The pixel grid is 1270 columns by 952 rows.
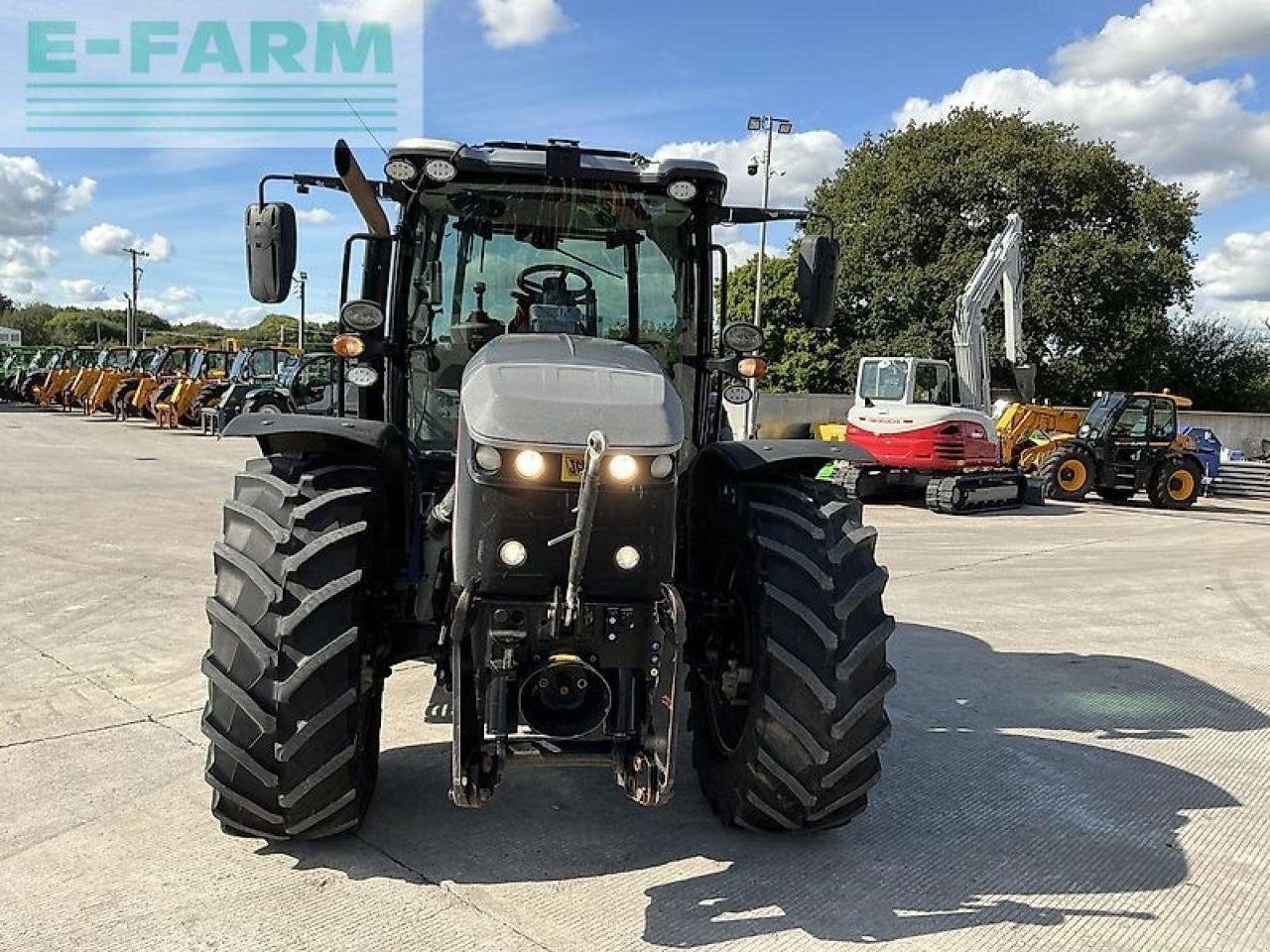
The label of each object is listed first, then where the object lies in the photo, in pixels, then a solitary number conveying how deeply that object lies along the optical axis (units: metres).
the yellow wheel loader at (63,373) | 32.62
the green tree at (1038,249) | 33.00
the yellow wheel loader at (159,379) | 27.89
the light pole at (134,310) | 61.22
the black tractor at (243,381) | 23.91
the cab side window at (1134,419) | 18.48
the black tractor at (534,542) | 3.26
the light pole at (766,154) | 31.52
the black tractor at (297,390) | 20.81
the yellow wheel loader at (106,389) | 29.52
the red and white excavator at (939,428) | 16.30
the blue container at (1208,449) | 21.52
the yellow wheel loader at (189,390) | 26.67
